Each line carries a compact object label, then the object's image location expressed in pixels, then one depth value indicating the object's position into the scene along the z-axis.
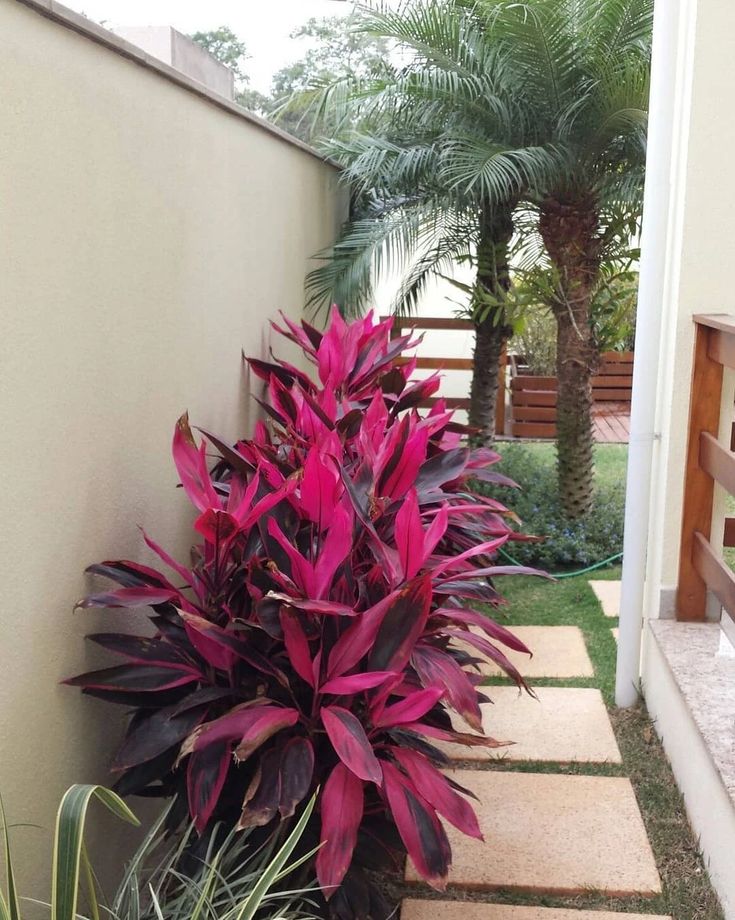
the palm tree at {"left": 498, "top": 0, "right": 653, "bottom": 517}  4.44
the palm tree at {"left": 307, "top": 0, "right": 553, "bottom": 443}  4.70
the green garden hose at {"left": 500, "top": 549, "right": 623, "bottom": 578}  4.79
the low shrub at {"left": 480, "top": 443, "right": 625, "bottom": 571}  5.03
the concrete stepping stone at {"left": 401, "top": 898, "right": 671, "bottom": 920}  2.19
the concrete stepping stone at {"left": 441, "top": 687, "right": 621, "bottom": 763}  2.93
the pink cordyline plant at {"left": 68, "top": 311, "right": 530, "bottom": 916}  1.67
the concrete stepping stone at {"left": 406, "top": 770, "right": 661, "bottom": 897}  2.32
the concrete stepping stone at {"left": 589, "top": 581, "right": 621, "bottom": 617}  4.22
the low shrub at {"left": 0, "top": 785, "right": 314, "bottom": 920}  1.25
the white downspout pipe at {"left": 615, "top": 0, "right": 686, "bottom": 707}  3.01
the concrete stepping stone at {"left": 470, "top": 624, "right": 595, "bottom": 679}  3.56
